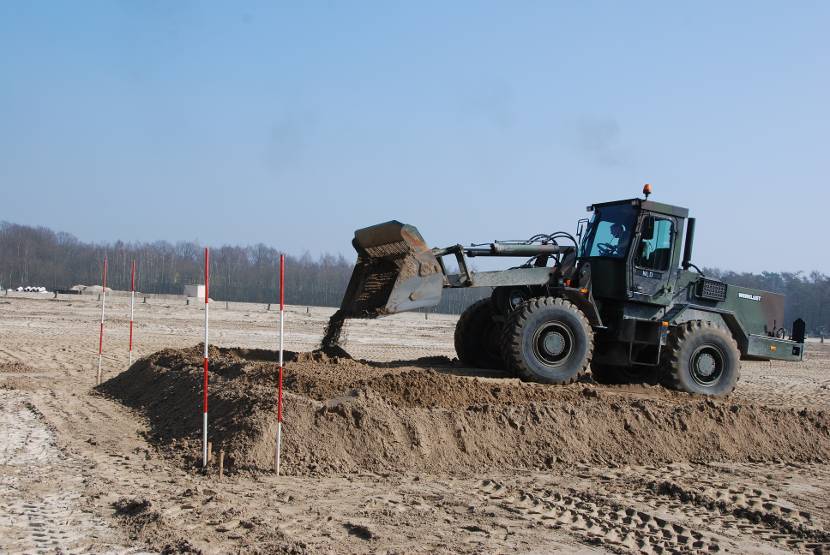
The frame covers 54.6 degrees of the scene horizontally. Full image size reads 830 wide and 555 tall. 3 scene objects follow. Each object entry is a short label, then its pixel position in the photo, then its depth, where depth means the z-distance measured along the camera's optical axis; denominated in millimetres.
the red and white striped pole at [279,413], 7367
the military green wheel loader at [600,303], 10938
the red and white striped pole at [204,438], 7445
